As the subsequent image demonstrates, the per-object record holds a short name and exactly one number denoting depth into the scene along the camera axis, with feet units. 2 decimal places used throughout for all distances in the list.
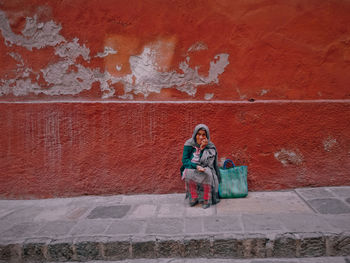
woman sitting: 11.50
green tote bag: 12.39
